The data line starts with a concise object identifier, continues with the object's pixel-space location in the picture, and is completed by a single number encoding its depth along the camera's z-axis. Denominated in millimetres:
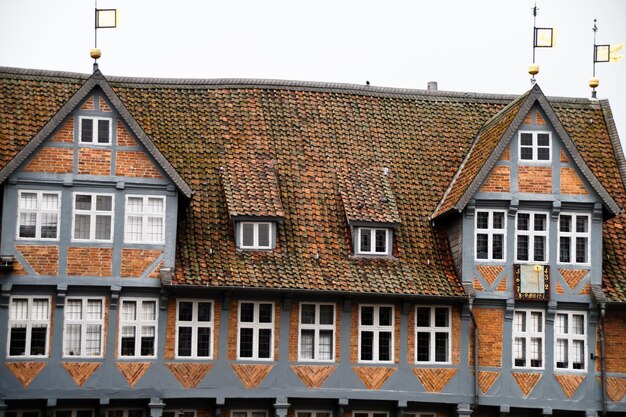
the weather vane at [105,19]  38719
